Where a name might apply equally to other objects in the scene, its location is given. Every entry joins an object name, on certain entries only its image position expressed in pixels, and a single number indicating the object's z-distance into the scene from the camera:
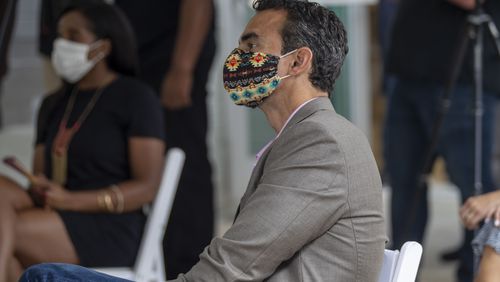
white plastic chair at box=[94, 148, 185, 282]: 7.35
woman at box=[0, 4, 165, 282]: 7.08
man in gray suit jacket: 4.40
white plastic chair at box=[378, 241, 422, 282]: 4.46
